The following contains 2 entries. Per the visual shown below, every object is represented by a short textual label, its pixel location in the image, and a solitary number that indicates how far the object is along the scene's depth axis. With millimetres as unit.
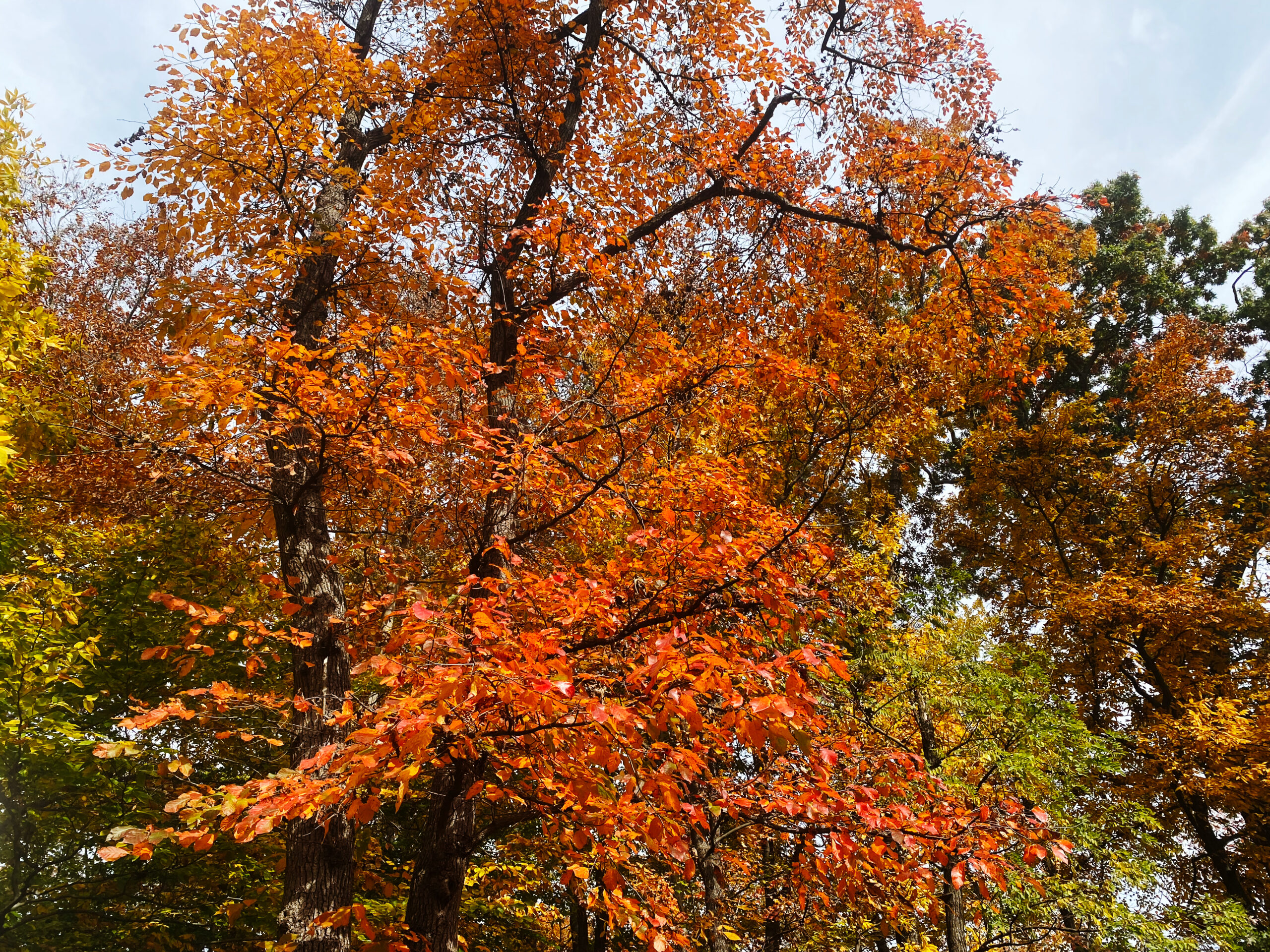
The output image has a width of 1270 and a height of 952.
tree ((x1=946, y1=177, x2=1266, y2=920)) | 12391
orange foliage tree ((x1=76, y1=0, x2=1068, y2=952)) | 3297
